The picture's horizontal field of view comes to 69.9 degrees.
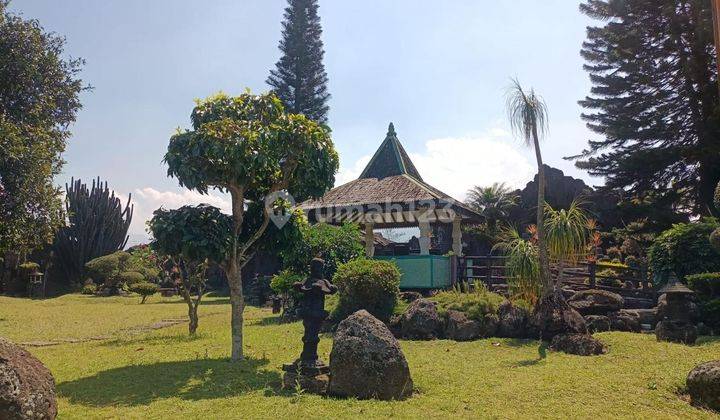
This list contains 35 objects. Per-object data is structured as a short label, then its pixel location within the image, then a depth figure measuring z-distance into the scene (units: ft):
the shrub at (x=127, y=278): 85.00
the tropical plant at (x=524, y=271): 34.65
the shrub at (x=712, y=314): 32.71
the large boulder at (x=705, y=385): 18.31
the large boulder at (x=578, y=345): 28.22
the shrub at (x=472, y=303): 35.58
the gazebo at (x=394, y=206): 48.03
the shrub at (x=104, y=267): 89.22
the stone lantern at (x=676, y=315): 30.14
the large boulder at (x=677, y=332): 29.94
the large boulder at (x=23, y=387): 14.89
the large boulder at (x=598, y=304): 36.78
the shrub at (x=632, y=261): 70.68
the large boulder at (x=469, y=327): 34.32
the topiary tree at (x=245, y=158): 25.64
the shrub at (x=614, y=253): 82.07
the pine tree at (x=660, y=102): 61.41
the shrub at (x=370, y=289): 38.17
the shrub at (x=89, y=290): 87.04
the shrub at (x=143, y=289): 72.79
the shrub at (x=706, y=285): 34.24
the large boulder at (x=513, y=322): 34.06
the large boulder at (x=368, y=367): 19.62
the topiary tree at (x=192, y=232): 26.13
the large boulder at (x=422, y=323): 35.01
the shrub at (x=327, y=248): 49.16
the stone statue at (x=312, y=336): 20.84
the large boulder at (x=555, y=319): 31.50
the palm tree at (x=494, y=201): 113.80
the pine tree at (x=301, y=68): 117.19
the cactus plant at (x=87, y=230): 96.58
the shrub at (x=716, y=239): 20.08
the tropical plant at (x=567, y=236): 32.45
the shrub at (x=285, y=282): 48.32
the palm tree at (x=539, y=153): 32.94
